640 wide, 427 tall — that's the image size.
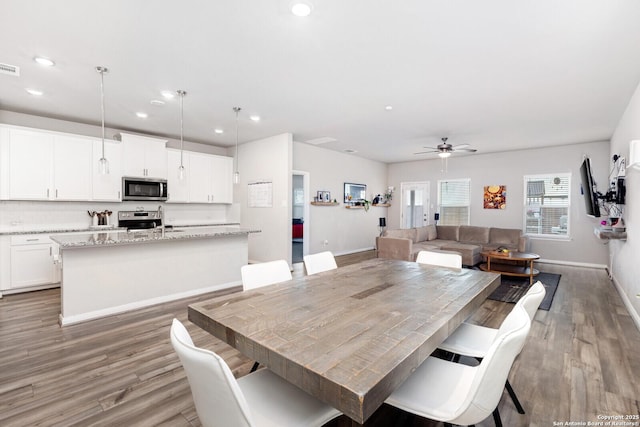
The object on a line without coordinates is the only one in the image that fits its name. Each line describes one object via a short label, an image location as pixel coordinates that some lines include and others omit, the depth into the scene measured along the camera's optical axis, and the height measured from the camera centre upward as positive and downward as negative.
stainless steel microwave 5.22 +0.33
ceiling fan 5.76 +1.16
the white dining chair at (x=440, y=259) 2.72 -0.47
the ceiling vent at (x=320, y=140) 6.17 +1.43
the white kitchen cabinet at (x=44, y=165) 4.27 +0.62
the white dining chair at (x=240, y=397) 0.89 -0.70
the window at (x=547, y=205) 6.61 +0.09
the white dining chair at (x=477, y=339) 1.54 -0.80
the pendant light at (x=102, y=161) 3.07 +0.49
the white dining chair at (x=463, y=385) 1.05 -0.80
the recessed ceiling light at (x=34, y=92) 3.68 +1.42
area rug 4.12 -1.23
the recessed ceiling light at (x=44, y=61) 2.85 +1.40
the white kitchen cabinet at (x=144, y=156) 5.25 +0.92
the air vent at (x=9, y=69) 2.97 +1.37
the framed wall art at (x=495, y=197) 7.33 +0.29
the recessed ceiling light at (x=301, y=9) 2.08 +1.40
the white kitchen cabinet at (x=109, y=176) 4.96 +0.52
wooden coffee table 5.09 -1.11
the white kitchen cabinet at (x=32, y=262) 4.22 -0.78
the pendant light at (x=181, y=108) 3.70 +1.41
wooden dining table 0.92 -0.50
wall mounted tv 4.21 +0.24
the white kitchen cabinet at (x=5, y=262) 4.14 -0.76
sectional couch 5.84 -0.70
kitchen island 3.20 -0.76
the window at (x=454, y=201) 7.94 +0.20
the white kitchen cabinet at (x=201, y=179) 5.91 +0.59
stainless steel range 5.47 -0.23
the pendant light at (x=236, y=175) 4.25 +0.46
